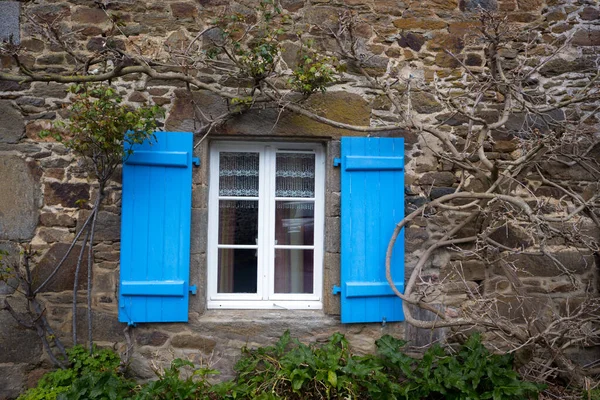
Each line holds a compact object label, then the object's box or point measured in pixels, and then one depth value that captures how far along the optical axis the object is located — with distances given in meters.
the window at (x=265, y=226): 3.66
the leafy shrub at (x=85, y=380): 3.00
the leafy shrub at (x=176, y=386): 3.00
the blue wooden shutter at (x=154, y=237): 3.38
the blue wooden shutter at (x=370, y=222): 3.49
